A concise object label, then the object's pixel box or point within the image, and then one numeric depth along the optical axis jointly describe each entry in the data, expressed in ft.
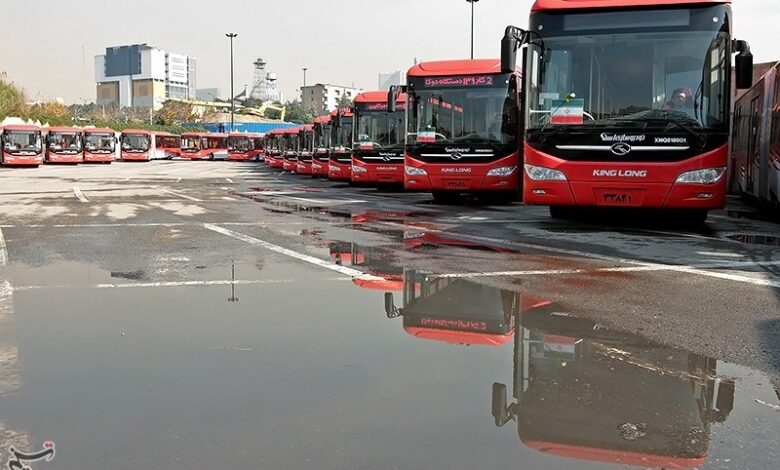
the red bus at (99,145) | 188.85
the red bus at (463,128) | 55.62
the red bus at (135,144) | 210.79
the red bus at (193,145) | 246.27
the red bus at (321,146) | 107.96
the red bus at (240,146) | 242.17
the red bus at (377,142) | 77.41
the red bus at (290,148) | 146.41
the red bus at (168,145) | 248.95
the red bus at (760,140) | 47.77
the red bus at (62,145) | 176.04
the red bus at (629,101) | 36.01
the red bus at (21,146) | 154.61
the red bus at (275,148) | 174.36
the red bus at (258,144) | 243.19
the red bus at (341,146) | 94.84
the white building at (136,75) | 606.55
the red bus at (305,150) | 127.52
